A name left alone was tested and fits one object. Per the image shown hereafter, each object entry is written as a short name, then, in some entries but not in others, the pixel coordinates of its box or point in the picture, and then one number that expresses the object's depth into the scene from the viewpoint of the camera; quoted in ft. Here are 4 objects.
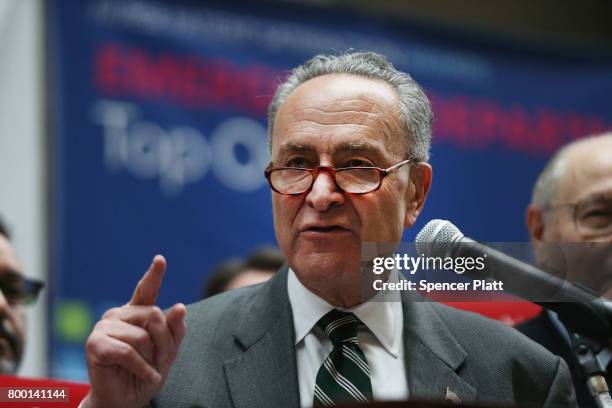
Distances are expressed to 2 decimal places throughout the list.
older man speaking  14.78
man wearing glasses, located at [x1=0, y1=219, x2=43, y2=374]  17.74
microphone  13.33
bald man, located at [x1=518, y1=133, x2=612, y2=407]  13.80
